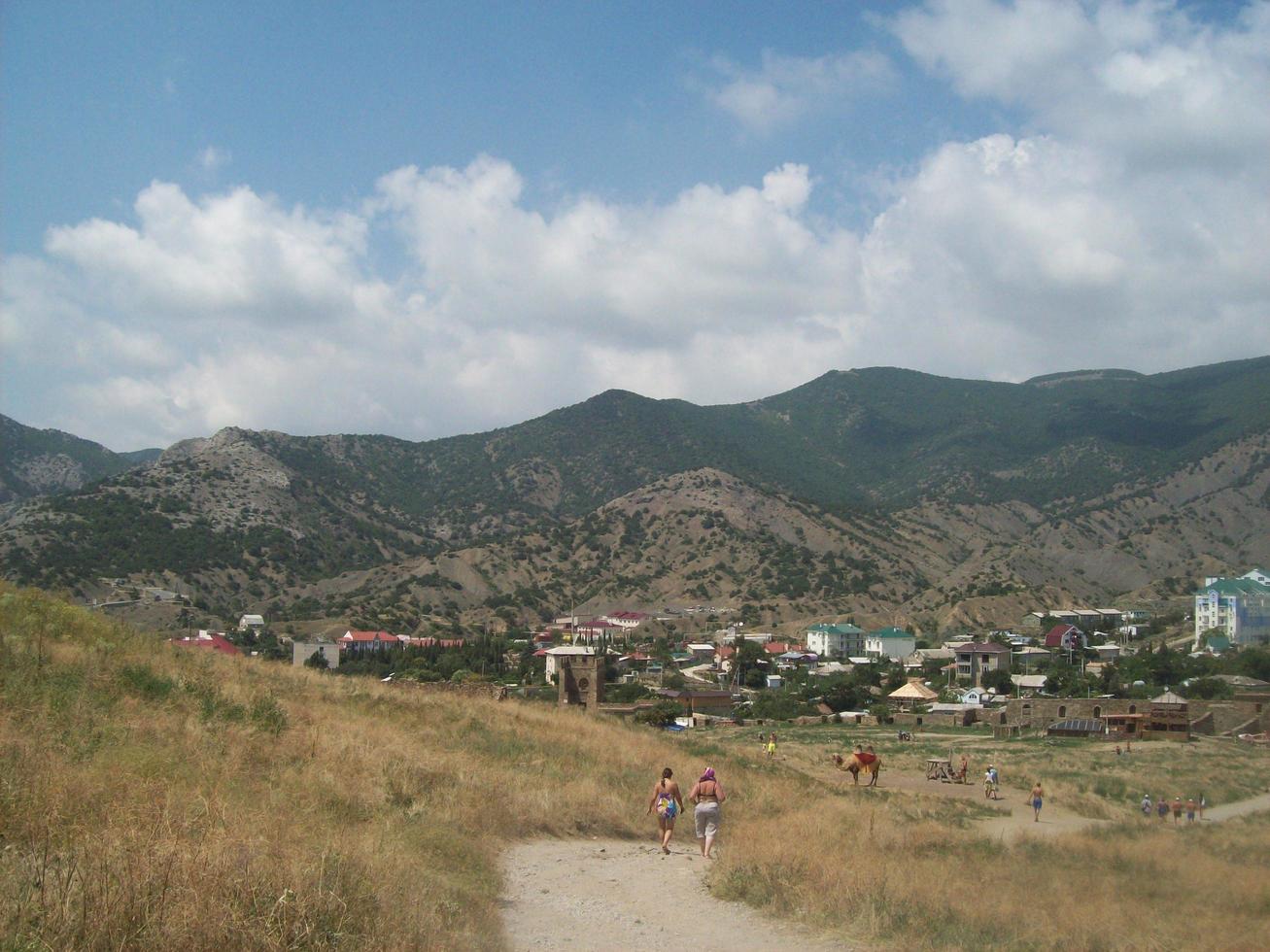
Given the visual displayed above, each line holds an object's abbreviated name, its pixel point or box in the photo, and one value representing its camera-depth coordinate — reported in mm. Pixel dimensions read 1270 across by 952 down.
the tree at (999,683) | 76312
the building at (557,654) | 75875
